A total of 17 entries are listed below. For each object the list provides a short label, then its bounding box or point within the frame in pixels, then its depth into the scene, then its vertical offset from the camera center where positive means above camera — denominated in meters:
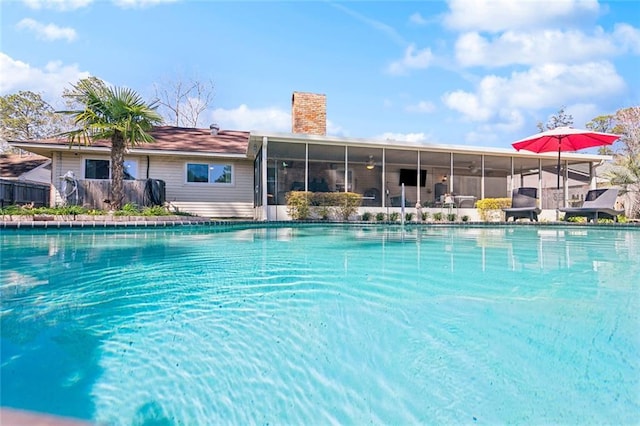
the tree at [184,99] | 23.38 +7.79
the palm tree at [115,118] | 8.53 +2.38
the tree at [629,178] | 12.59 +1.29
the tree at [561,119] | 27.77 +7.63
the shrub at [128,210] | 8.08 +0.03
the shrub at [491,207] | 11.63 +0.17
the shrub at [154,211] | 8.35 +0.02
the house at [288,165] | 11.05 +1.81
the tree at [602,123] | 26.38 +7.10
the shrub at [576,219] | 11.66 -0.24
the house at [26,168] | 15.89 +2.10
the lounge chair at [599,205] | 9.73 +0.21
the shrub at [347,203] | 10.53 +0.27
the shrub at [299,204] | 10.10 +0.23
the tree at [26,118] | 22.12 +6.32
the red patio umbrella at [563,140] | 9.43 +2.09
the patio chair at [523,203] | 10.73 +0.29
